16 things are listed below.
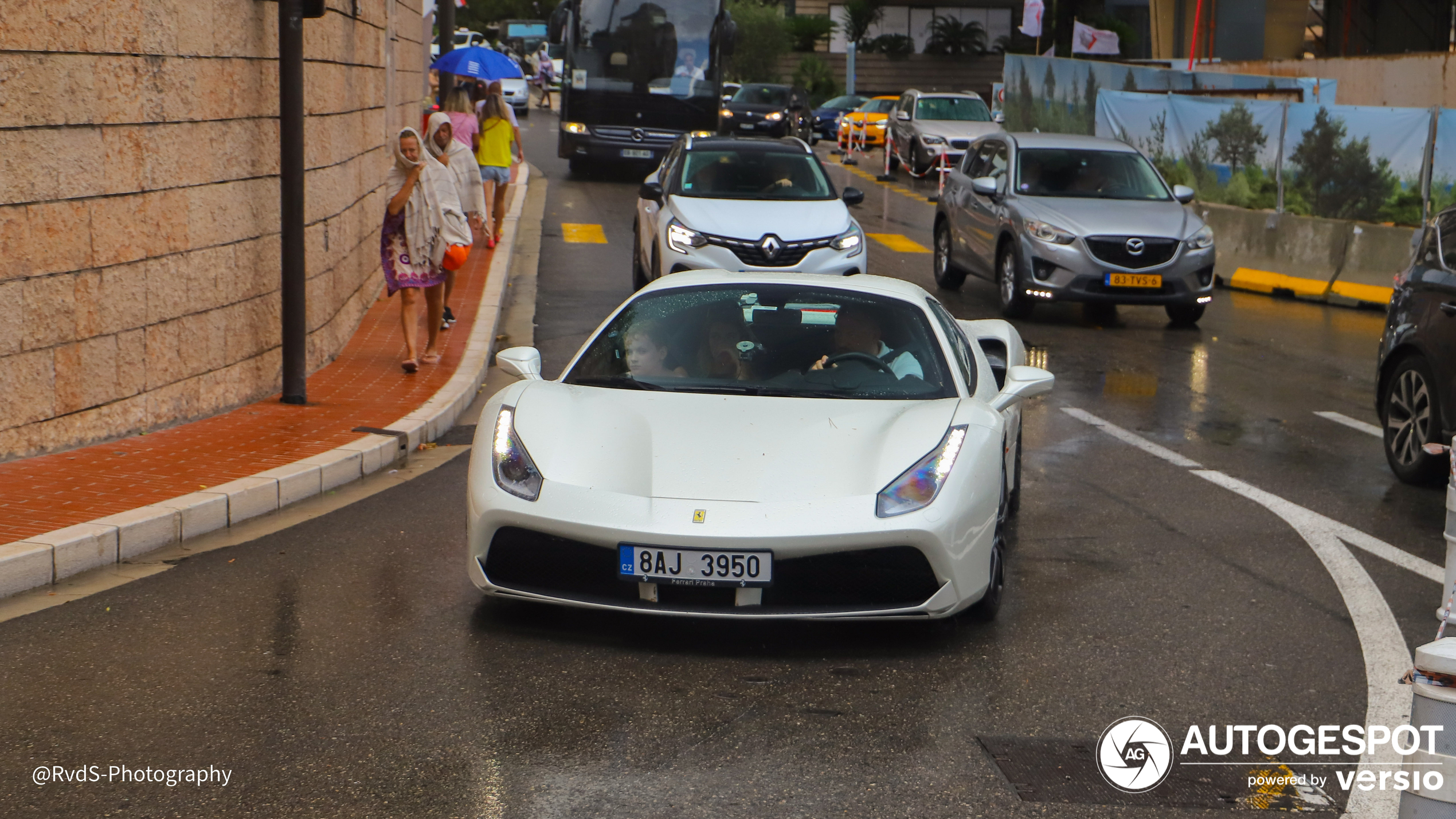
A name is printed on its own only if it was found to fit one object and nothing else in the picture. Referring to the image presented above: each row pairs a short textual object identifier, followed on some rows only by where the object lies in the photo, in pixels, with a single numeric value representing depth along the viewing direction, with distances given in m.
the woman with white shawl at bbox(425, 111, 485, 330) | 12.71
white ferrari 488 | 5.16
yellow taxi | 41.84
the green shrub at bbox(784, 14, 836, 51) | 72.75
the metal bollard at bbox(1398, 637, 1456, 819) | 2.90
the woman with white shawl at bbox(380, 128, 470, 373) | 10.55
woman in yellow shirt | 17.91
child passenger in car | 6.29
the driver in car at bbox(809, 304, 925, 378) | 6.33
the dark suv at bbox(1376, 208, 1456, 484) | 8.16
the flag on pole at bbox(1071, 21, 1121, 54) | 41.81
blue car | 47.16
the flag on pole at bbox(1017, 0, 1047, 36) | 43.78
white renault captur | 13.61
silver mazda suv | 14.28
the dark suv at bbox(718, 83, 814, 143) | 40.72
